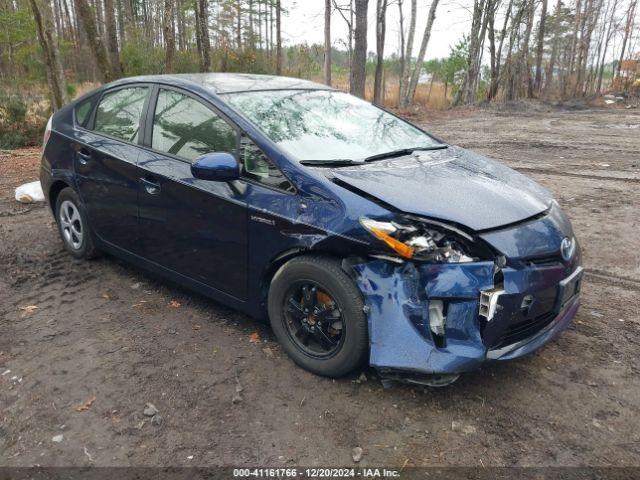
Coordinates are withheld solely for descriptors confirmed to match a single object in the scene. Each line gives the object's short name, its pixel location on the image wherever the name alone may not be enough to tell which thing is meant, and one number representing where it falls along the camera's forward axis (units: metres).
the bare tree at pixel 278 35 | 24.27
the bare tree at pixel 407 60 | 22.09
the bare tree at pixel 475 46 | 22.59
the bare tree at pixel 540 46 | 24.09
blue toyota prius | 2.53
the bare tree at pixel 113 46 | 13.41
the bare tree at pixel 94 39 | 11.84
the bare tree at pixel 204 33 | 18.02
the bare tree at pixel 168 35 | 14.84
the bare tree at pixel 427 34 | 21.34
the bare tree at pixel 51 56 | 11.26
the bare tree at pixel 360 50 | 14.55
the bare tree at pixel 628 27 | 26.23
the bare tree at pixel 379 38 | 22.02
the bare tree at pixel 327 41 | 22.06
